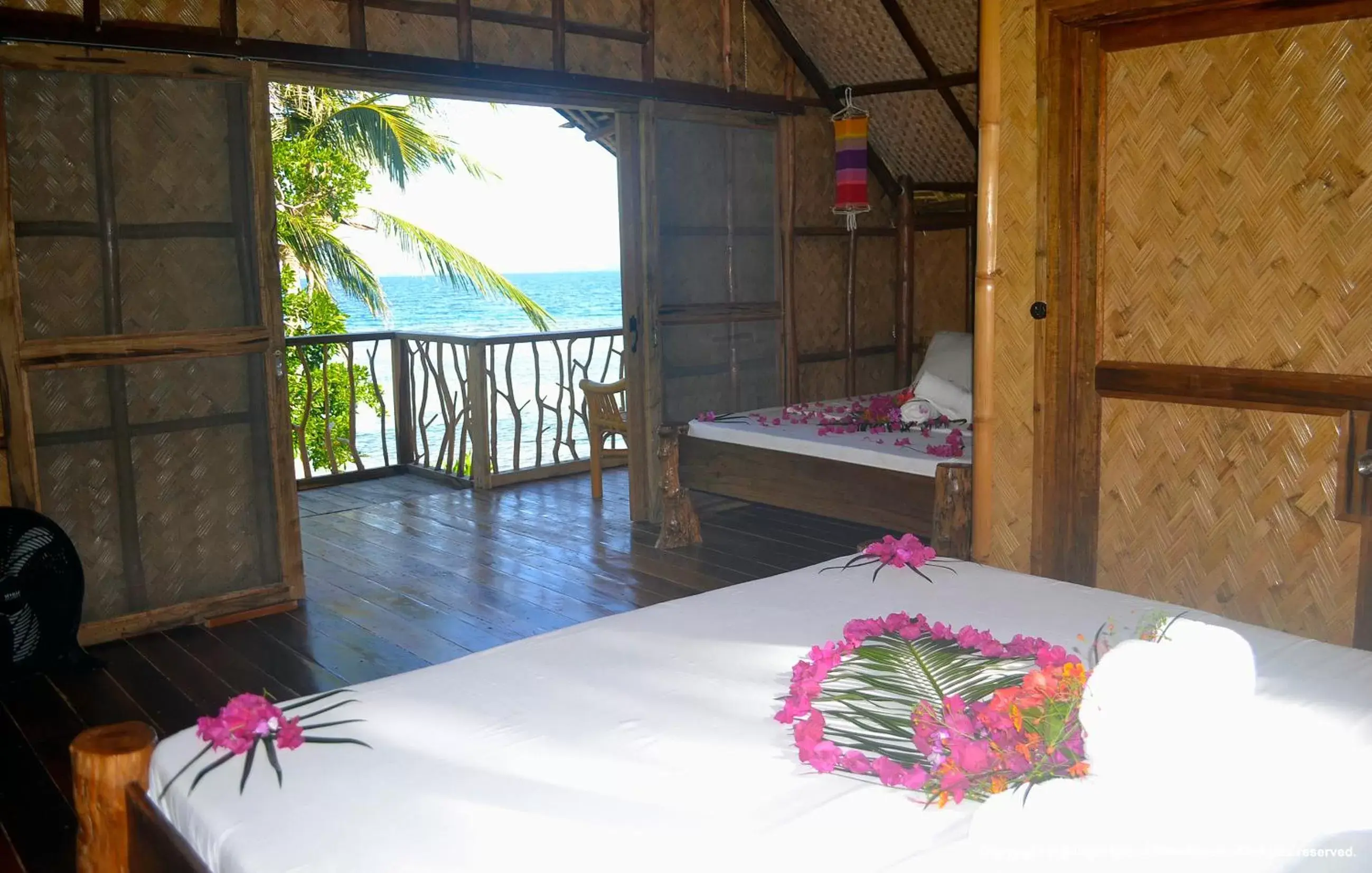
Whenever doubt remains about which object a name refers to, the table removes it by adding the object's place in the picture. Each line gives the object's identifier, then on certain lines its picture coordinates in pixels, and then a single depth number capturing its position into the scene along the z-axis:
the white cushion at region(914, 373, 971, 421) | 4.70
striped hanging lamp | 5.49
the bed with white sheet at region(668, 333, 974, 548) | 3.57
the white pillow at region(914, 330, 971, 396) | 5.10
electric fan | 3.26
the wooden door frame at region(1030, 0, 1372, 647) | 2.84
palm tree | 9.16
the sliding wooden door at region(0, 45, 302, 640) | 3.54
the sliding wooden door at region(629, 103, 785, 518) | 5.25
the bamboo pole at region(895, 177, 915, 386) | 6.08
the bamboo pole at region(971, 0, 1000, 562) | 3.14
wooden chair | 6.01
